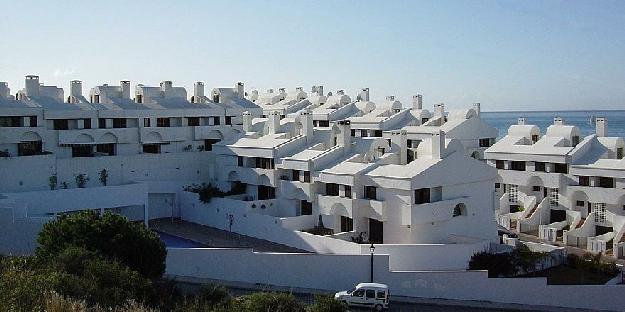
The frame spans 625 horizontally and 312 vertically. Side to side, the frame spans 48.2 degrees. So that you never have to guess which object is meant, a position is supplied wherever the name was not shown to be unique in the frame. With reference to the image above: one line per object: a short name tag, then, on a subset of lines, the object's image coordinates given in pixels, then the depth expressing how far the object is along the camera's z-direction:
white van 26.14
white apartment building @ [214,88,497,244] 33.47
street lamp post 28.75
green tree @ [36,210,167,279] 24.19
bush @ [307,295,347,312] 20.07
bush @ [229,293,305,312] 18.27
